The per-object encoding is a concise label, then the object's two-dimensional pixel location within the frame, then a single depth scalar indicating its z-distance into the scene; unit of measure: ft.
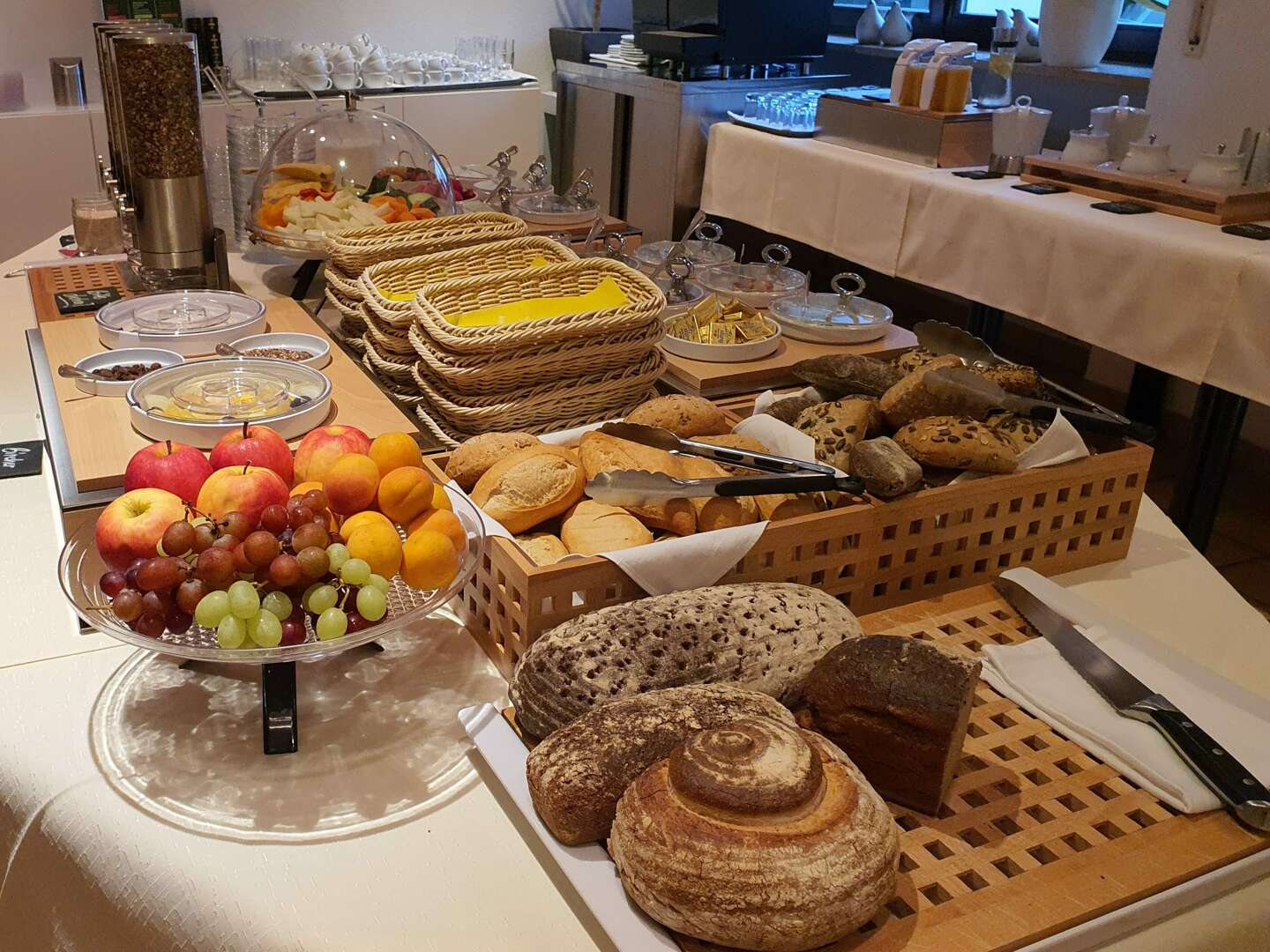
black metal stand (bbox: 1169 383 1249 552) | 7.84
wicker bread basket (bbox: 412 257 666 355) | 3.81
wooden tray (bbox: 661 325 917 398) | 4.47
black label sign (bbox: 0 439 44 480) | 3.96
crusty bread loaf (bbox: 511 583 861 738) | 2.48
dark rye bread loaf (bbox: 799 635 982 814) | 2.35
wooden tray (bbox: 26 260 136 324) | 5.39
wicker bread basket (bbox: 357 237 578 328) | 4.60
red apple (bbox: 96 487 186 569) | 2.62
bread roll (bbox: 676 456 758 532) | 3.07
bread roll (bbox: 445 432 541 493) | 3.32
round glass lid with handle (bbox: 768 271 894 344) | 4.97
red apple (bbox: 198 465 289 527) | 2.74
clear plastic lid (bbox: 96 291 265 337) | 4.66
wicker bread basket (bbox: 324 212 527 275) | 4.97
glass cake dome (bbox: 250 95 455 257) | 5.78
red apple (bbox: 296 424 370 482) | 3.00
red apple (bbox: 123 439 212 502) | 2.88
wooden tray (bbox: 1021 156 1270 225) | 8.34
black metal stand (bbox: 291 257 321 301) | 5.87
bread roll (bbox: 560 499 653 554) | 2.90
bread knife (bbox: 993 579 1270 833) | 2.43
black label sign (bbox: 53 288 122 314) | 5.11
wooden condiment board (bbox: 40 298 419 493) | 3.49
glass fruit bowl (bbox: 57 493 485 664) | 2.39
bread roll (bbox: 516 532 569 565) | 2.91
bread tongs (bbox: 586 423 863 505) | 3.00
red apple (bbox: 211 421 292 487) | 2.97
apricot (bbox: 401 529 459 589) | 2.69
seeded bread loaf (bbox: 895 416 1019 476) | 3.33
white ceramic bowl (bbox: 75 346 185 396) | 4.04
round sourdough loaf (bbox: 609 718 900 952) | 1.93
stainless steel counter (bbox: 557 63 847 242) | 13.20
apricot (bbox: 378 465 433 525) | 2.77
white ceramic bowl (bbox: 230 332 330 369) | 4.51
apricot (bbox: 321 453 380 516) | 2.79
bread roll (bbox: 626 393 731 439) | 3.59
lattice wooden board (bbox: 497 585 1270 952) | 2.10
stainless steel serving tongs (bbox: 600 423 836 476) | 3.20
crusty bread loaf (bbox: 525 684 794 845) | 2.20
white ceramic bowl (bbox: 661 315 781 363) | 4.61
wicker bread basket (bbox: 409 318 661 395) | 3.84
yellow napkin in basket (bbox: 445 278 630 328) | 4.11
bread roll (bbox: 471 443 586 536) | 3.06
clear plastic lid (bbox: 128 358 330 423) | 3.76
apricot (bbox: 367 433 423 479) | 2.89
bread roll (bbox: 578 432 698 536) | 3.07
